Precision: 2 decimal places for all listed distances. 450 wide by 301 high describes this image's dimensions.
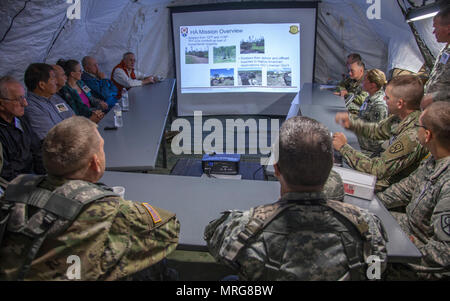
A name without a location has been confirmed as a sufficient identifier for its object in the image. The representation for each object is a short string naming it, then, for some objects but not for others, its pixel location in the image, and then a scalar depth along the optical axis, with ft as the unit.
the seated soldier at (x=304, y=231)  3.37
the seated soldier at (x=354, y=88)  13.47
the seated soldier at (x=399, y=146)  6.59
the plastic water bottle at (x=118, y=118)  10.25
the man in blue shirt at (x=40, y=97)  9.27
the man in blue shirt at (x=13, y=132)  7.67
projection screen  19.79
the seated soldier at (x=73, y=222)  3.38
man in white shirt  17.10
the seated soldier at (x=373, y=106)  10.39
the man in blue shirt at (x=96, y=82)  15.78
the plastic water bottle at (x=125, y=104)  12.26
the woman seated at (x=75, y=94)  12.71
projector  9.24
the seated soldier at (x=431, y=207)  4.58
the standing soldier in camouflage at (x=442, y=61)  9.49
